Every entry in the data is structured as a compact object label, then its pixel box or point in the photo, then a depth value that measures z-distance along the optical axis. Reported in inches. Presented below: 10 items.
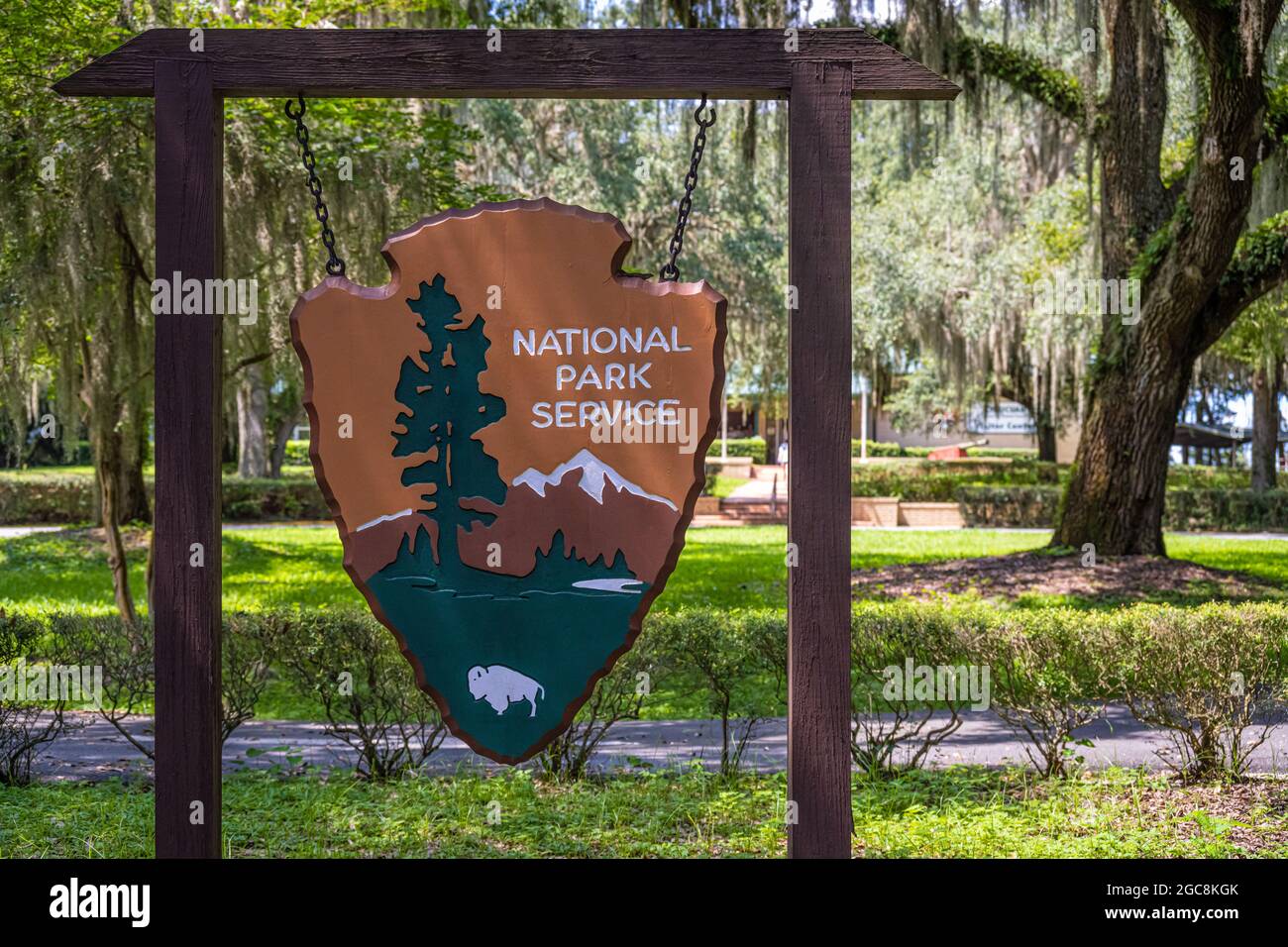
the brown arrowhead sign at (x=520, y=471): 138.2
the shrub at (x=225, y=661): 230.7
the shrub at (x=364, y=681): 226.4
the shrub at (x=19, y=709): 227.0
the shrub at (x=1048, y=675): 221.5
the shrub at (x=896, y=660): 225.9
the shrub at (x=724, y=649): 238.7
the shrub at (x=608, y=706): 226.2
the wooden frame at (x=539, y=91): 136.4
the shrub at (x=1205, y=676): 217.2
